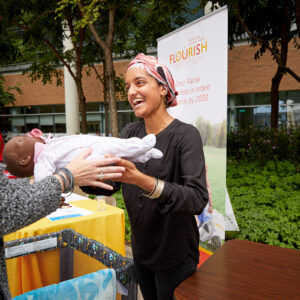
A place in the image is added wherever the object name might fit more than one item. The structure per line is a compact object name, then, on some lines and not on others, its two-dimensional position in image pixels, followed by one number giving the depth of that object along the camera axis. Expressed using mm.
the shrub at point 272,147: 8438
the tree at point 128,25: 6328
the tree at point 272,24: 7965
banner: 2707
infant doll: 1106
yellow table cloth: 2168
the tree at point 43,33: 7241
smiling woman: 1432
